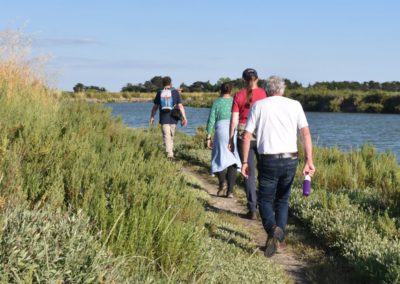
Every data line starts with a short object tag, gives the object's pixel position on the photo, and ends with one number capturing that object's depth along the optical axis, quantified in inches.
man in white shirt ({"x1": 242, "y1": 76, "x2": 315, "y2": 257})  229.9
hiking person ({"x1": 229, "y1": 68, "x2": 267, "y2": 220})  290.7
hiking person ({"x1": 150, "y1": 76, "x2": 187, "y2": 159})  448.5
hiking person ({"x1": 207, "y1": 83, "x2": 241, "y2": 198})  359.9
